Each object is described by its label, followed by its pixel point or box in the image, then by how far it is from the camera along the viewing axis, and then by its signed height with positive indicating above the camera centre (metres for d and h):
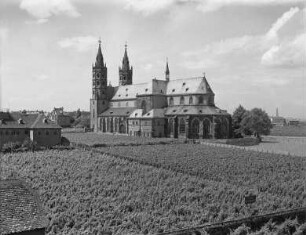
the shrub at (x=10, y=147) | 46.91 -2.79
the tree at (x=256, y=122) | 75.00 +0.88
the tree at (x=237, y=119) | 80.00 +1.55
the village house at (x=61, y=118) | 127.88 +2.97
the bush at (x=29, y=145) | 48.56 -2.59
